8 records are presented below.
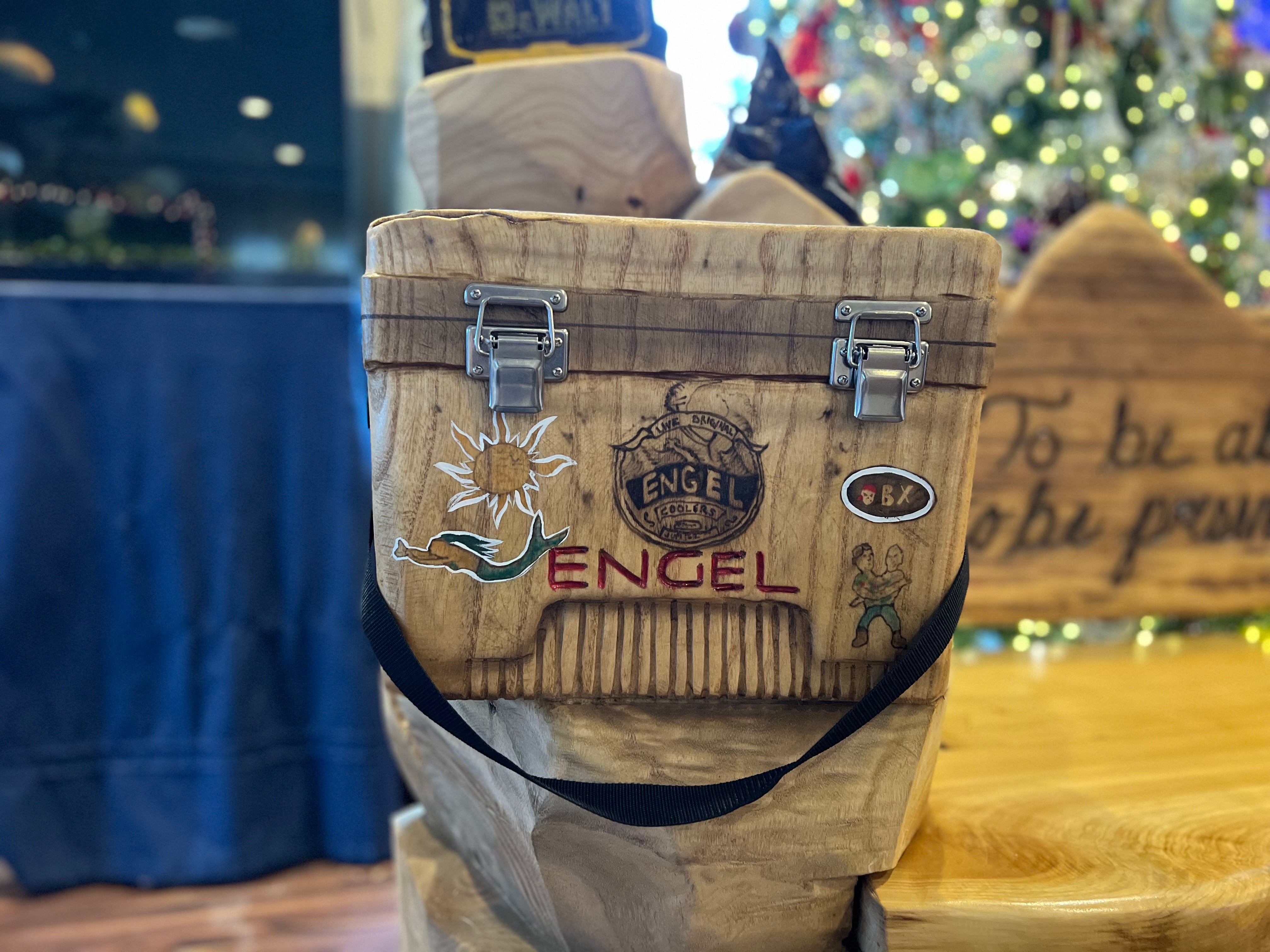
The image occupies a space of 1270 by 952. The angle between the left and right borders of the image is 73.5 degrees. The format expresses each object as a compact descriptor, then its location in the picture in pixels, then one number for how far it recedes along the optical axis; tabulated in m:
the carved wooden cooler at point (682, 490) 0.48
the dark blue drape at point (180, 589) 1.17
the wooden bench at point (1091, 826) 0.52
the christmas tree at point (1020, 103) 1.52
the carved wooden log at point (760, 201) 0.69
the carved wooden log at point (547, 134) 0.68
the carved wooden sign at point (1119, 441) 0.98
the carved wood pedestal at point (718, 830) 0.53
